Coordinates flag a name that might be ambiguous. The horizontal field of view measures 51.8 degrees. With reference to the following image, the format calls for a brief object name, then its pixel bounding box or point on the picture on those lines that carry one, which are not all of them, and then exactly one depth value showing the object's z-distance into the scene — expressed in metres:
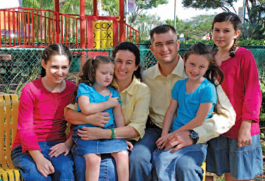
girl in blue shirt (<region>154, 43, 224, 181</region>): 2.33
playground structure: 9.24
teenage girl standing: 2.51
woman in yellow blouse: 2.36
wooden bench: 2.72
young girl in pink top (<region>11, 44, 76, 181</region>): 2.29
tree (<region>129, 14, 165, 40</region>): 38.00
